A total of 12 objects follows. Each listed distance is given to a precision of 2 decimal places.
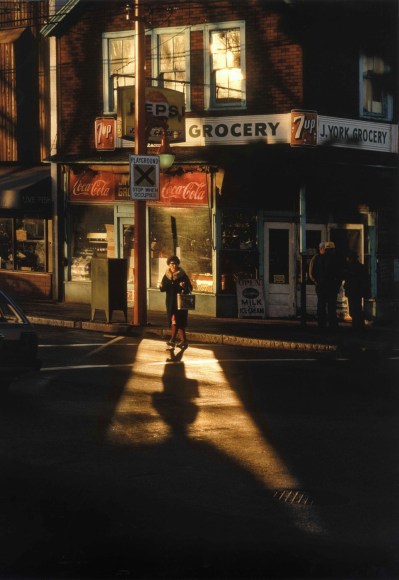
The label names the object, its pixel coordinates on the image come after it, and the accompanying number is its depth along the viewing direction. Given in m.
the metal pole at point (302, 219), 25.26
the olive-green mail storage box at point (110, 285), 23.91
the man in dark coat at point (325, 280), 23.33
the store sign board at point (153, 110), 24.22
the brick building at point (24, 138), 30.05
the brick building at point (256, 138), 25.30
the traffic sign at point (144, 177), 23.52
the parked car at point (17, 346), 13.83
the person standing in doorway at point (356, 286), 23.42
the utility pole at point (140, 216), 23.44
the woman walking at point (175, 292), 20.31
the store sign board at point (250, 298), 25.81
